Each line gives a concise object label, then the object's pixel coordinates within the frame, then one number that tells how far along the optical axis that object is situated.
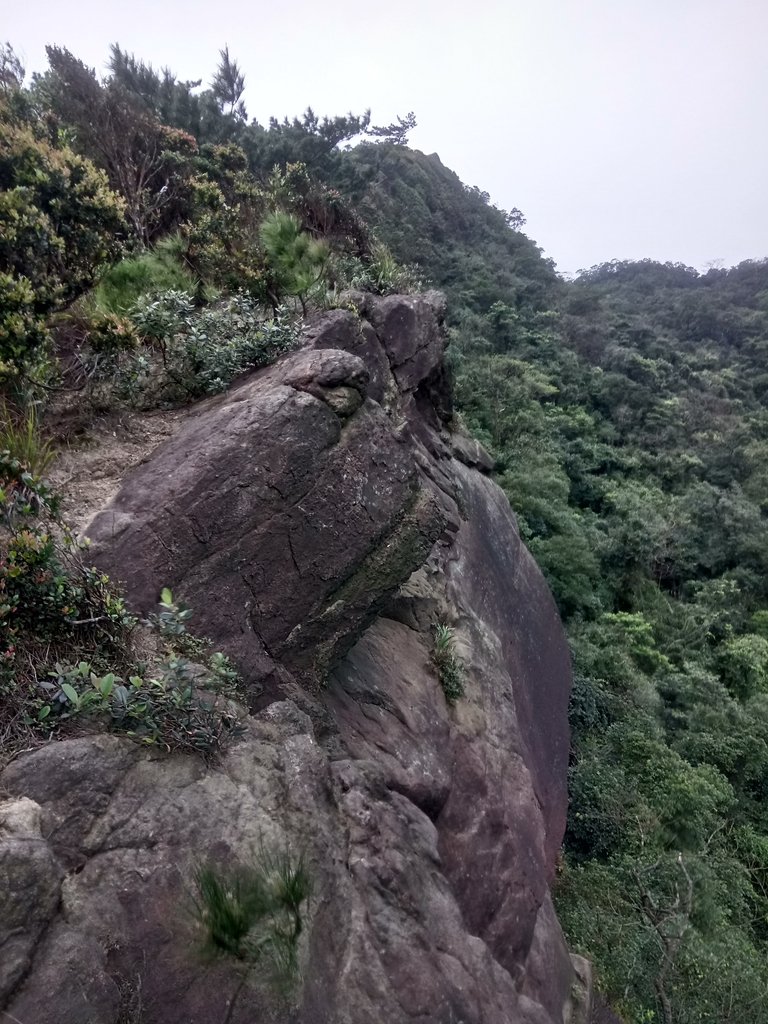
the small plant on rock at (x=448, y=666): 6.49
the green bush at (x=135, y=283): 5.42
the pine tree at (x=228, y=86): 20.14
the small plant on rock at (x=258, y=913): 2.74
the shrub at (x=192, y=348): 5.36
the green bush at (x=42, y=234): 4.47
